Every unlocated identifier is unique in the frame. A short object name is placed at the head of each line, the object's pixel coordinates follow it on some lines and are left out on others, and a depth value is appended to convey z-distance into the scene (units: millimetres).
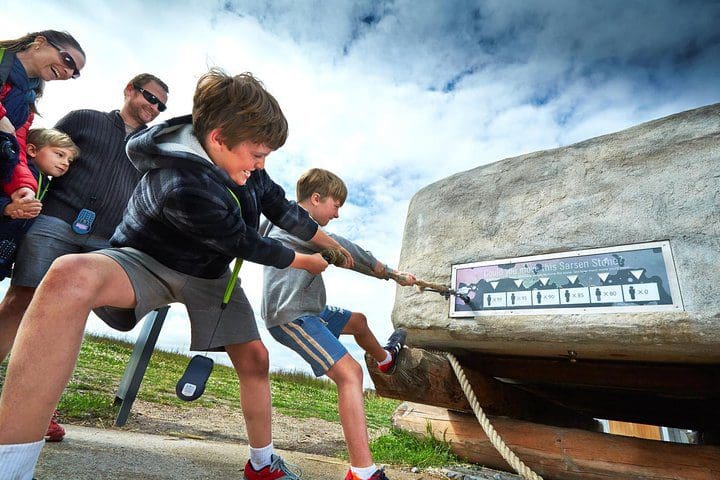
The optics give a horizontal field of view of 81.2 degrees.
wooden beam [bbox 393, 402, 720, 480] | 2305
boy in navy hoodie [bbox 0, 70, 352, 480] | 1324
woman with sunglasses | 2055
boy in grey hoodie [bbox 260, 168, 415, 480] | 2004
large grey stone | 1961
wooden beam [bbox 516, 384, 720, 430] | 4065
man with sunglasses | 2139
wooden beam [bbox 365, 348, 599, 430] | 2988
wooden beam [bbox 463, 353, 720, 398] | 2781
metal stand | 3102
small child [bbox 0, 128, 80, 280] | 2029
